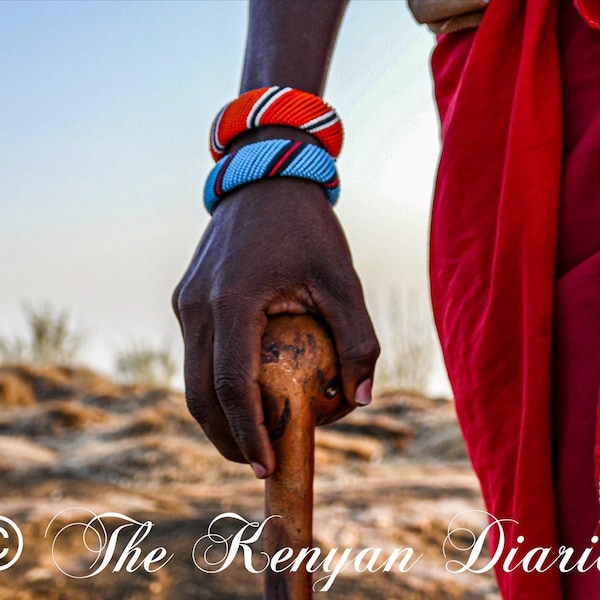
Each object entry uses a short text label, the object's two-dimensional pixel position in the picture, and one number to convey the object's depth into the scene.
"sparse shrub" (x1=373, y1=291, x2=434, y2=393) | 9.26
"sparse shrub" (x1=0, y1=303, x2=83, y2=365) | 10.41
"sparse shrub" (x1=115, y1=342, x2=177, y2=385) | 10.38
